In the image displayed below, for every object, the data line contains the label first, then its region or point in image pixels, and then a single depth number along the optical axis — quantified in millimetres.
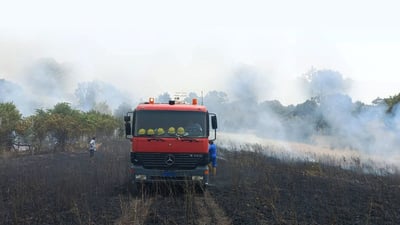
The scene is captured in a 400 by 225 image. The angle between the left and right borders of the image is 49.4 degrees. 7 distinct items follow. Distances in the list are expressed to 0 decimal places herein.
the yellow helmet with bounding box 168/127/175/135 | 13805
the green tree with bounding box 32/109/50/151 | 36719
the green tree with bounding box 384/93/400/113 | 28700
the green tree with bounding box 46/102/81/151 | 37719
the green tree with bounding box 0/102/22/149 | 33094
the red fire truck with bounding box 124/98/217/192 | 13492
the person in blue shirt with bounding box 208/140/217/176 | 16875
